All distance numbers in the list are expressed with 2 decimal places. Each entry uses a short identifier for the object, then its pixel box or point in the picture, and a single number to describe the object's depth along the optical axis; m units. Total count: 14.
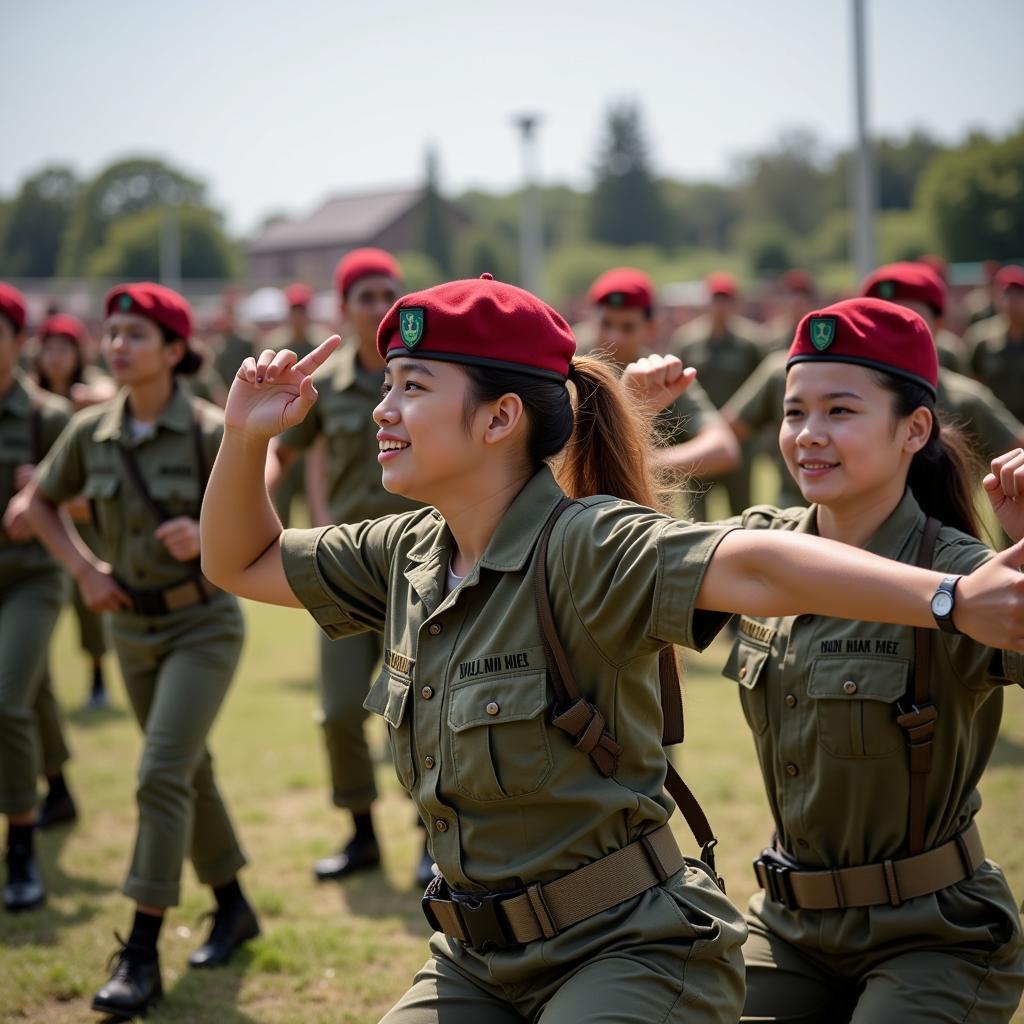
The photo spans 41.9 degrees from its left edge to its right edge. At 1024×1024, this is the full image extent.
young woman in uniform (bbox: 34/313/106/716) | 8.77
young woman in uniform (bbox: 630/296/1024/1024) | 3.10
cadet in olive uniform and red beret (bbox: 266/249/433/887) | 6.21
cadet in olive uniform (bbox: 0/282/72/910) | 5.86
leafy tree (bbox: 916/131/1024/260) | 22.78
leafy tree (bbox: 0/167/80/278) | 87.81
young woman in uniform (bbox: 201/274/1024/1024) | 2.57
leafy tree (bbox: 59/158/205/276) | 83.88
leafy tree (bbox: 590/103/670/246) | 103.75
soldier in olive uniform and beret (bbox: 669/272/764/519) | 12.43
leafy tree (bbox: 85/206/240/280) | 70.94
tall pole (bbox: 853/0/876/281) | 13.27
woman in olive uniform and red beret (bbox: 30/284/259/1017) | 4.99
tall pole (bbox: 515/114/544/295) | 19.84
